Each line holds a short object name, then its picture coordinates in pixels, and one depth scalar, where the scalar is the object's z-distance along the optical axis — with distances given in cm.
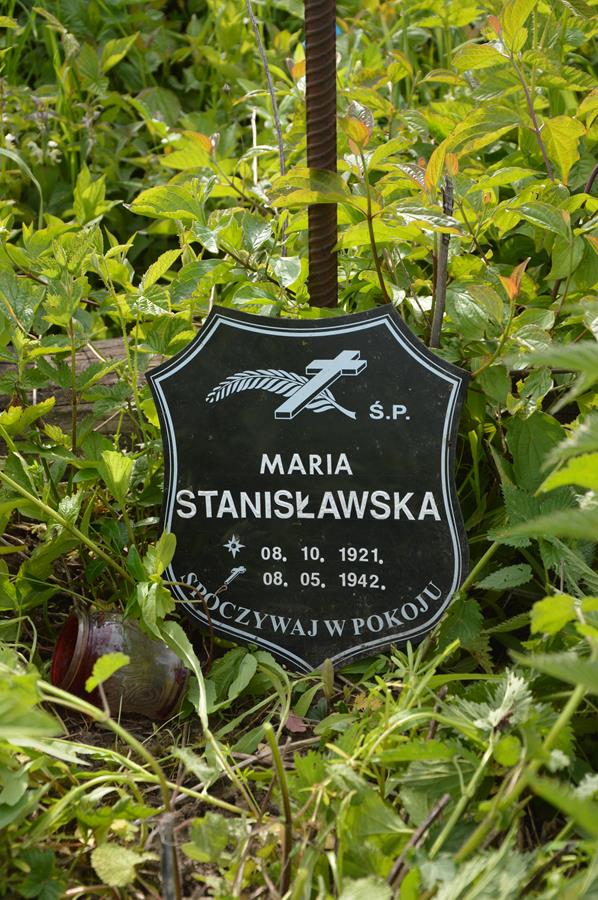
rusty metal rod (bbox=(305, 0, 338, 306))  132
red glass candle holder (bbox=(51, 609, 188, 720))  124
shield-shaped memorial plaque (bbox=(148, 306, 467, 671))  129
